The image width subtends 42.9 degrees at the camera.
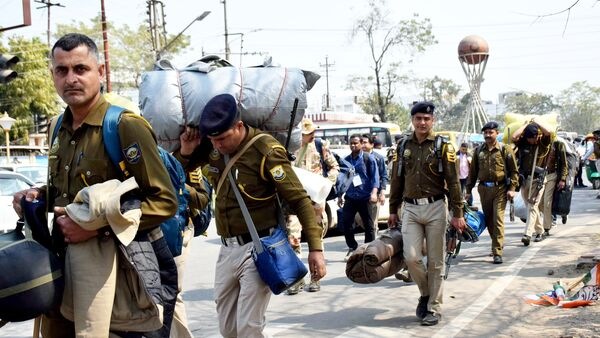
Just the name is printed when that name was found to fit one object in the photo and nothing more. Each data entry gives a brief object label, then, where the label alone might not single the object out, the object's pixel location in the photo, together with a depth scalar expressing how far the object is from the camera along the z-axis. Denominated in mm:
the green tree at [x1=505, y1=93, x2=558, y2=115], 105812
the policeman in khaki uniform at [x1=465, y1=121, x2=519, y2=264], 10695
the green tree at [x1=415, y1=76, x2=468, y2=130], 92738
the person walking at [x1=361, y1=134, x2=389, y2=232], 11312
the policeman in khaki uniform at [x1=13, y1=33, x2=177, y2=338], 3193
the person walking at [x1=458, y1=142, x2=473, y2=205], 18828
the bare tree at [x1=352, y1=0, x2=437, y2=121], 45812
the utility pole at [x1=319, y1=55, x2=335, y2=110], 76062
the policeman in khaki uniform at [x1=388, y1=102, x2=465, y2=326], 6938
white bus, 38750
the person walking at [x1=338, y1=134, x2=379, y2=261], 11156
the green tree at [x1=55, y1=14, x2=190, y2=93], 51562
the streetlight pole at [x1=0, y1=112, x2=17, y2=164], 26625
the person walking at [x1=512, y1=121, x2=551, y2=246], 11898
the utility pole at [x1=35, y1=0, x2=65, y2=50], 42862
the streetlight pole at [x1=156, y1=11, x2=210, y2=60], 27469
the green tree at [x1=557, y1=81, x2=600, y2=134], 117250
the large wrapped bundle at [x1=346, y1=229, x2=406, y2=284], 6672
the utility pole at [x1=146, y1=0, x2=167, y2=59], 34438
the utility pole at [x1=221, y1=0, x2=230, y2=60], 44500
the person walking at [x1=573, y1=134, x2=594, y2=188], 25334
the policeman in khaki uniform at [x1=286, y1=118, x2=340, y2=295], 8391
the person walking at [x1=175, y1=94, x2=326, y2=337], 4551
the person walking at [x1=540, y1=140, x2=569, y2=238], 12391
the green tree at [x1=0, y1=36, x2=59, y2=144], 41844
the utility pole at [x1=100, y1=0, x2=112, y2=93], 29267
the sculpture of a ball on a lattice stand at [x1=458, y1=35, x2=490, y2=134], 39438
